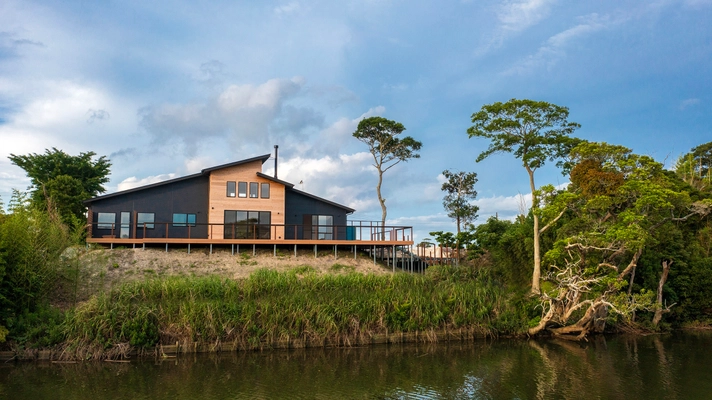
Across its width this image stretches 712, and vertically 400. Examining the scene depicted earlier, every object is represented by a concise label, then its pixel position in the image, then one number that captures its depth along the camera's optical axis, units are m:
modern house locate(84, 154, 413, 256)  26.47
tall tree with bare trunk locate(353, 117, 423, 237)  34.25
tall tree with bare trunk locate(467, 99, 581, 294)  21.81
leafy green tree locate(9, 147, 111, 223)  32.47
